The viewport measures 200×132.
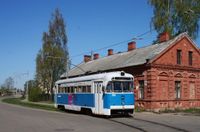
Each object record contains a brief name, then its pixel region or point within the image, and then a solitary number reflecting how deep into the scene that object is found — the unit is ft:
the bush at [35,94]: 166.86
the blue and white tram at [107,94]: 58.79
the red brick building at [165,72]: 79.68
